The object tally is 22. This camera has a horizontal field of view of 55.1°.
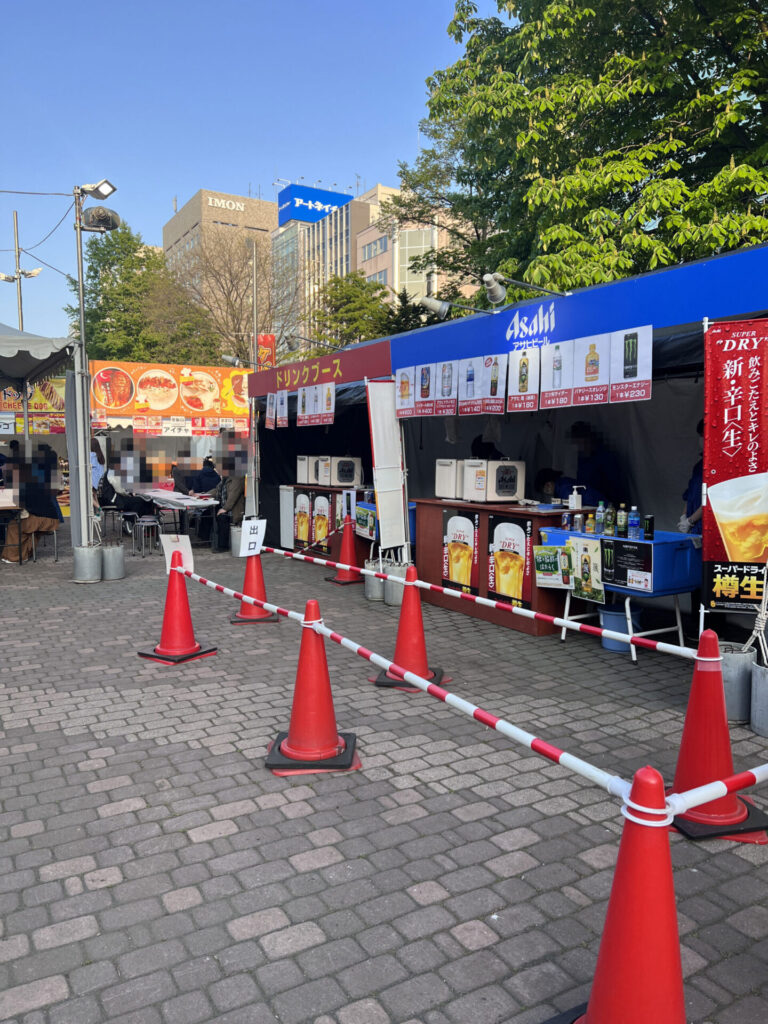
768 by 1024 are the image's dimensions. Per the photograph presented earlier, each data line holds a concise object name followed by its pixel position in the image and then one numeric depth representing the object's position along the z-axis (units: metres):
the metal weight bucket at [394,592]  8.93
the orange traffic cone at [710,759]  3.63
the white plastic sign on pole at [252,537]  7.67
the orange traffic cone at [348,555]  10.66
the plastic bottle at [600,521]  7.12
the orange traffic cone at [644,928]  2.04
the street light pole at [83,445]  10.35
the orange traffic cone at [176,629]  6.68
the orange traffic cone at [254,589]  8.09
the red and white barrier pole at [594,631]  4.00
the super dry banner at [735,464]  5.12
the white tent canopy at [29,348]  10.36
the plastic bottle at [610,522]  7.05
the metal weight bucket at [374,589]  9.27
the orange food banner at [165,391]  20.86
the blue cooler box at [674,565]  6.40
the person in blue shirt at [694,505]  7.01
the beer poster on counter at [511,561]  7.61
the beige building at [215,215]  104.56
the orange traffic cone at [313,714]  4.41
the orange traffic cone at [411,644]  5.91
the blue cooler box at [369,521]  10.27
